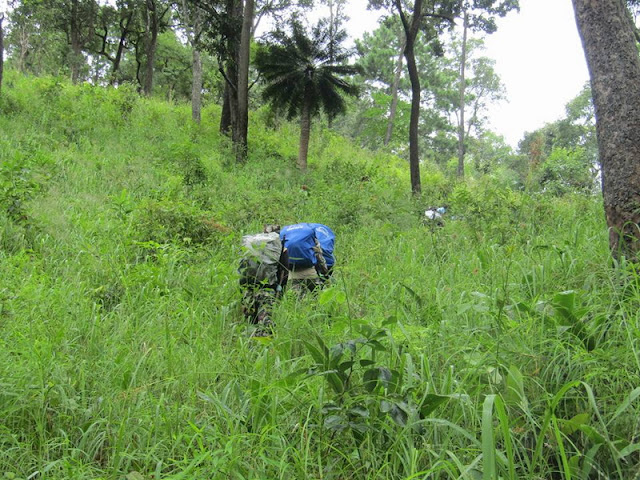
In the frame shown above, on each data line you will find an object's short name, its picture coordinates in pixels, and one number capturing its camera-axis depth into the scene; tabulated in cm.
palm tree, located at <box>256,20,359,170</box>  1278
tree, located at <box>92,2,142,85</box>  1989
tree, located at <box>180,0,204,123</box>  1210
